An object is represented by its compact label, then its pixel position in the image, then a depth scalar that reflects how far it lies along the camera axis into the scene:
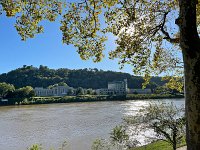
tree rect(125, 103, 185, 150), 8.99
